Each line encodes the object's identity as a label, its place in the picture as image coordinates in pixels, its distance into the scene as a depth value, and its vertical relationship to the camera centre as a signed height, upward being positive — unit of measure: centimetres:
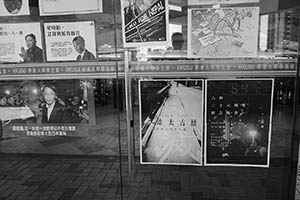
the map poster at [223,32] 238 +28
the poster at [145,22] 246 +40
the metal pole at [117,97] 253 -36
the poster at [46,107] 280 -48
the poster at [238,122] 247 -60
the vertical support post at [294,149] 238 -86
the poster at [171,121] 254 -60
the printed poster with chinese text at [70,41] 261 +24
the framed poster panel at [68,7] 257 +58
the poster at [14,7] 265 +60
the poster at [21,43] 266 +23
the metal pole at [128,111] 258 -50
